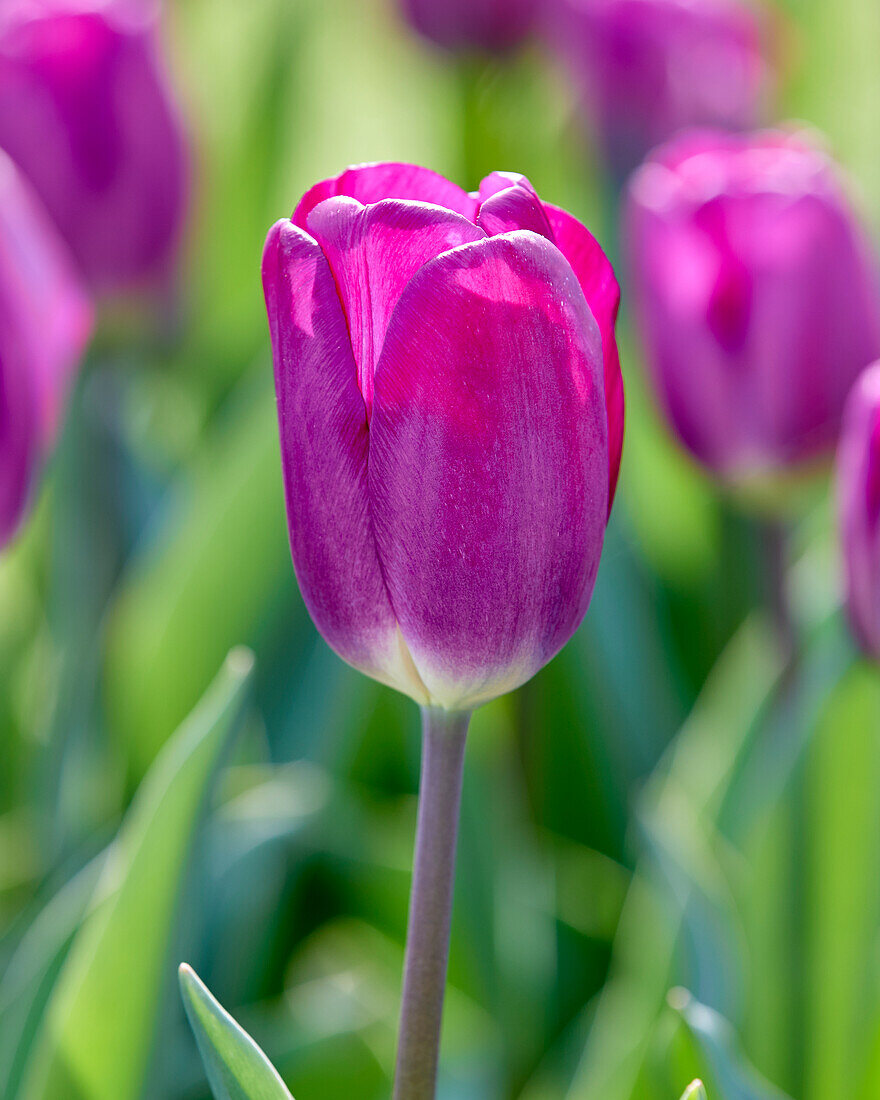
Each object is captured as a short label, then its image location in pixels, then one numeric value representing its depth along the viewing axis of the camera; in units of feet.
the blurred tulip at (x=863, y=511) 2.91
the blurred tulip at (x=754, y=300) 3.11
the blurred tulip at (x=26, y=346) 2.93
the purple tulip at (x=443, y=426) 2.72
